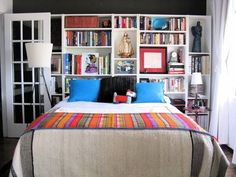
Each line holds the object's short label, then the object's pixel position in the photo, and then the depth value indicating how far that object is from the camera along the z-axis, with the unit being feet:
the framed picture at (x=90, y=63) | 13.60
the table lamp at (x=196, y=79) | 12.64
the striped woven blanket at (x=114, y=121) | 7.00
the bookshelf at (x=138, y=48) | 13.37
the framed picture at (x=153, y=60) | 13.91
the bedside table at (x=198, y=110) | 12.66
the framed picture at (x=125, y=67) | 13.85
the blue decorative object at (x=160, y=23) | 13.66
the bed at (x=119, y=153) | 6.56
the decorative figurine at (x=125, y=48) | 13.61
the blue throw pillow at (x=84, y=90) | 11.81
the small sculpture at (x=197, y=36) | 13.62
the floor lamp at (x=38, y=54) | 11.76
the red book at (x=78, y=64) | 13.58
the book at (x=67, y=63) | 13.50
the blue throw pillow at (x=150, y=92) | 11.46
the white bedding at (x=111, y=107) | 9.32
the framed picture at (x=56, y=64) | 13.79
